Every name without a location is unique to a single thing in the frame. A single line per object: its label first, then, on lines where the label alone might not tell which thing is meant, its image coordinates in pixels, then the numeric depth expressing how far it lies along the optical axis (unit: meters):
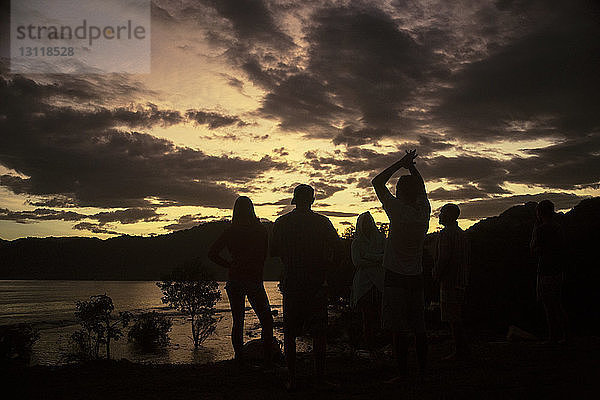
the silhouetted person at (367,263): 7.22
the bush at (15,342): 9.96
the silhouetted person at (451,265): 6.45
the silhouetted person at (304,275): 4.87
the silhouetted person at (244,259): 6.23
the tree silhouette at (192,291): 29.03
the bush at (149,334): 30.19
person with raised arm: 4.84
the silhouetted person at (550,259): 7.23
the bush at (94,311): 18.33
